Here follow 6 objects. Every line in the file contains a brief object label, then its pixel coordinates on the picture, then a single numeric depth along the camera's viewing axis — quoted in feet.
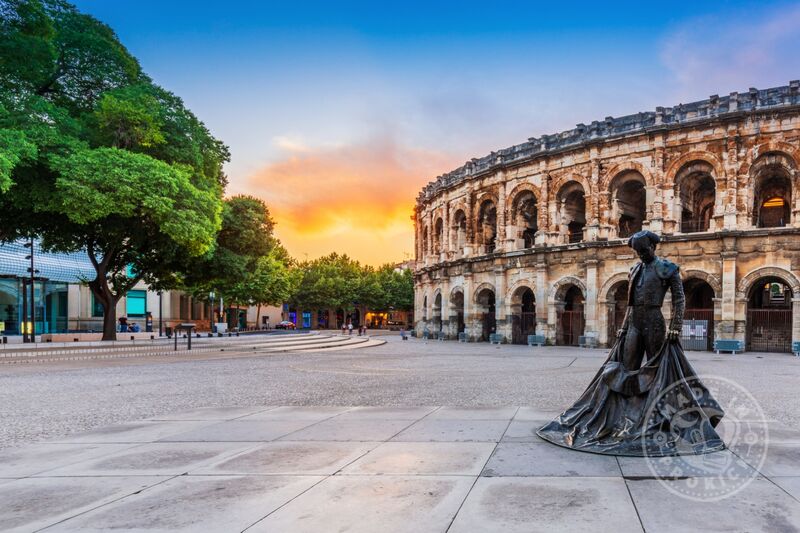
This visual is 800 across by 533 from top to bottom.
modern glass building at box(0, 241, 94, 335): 108.17
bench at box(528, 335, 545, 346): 98.37
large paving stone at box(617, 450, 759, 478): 14.66
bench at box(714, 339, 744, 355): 77.82
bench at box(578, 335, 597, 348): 91.61
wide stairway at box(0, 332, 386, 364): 63.31
